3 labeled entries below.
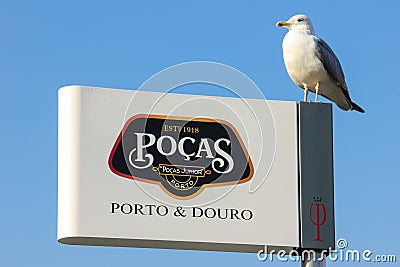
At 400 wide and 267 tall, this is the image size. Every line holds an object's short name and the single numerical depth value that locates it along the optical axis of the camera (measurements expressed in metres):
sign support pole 13.32
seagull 14.27
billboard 12.79
